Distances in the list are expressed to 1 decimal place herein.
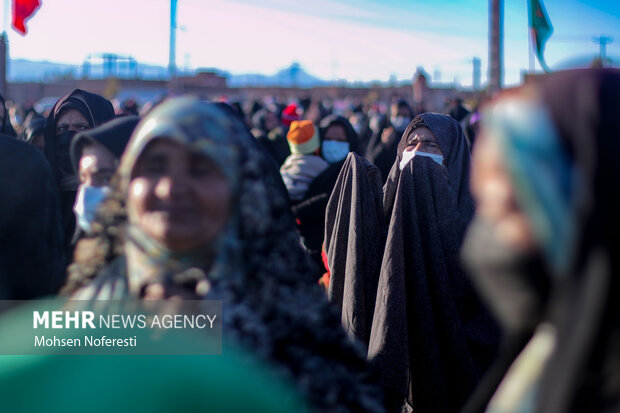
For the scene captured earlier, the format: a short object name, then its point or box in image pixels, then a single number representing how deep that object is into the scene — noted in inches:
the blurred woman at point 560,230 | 44.7
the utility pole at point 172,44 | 804.2
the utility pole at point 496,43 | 563.8
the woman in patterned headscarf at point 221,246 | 63.3
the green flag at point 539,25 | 382.6
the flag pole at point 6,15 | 239.8
